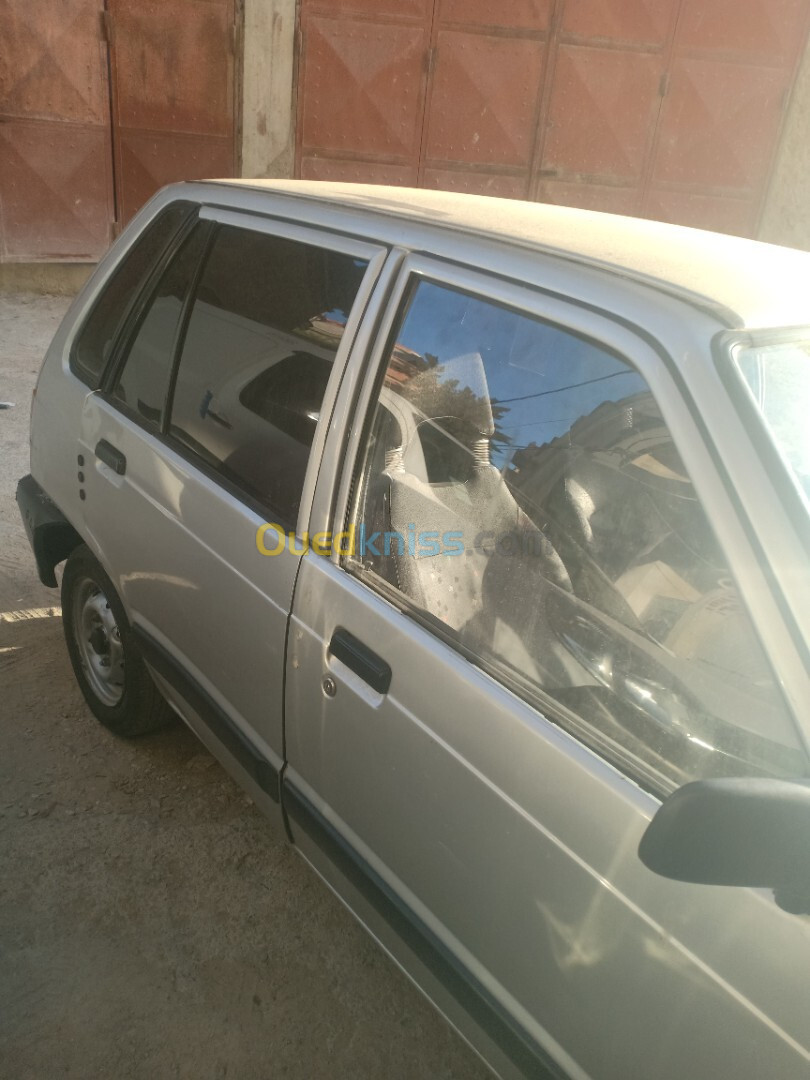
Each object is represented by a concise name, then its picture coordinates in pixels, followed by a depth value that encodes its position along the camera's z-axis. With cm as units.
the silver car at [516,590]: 114
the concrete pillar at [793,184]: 851
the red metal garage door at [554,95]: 780
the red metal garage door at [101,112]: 727
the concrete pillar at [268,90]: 760
